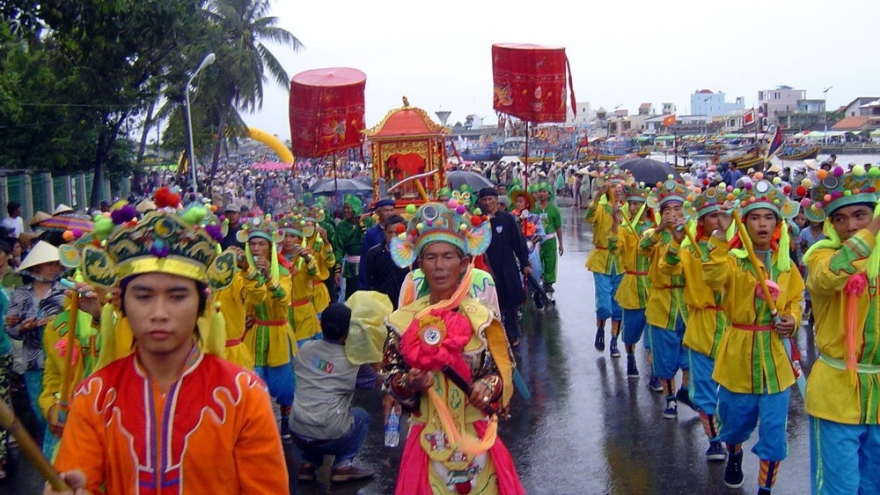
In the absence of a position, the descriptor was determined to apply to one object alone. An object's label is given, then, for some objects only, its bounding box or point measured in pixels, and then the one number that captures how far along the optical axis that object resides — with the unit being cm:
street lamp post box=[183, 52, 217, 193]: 2473
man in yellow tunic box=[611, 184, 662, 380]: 916
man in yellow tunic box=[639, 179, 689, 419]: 804
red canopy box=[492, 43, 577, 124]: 1472
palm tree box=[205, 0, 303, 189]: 3733
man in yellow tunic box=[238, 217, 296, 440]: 744
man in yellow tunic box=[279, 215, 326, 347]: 853
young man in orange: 284
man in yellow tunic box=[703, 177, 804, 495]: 576
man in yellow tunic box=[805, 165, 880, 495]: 471
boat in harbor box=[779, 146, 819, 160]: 3362
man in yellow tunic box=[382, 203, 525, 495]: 429
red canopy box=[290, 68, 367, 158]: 1628
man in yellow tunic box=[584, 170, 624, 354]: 1056
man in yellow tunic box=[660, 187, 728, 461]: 686
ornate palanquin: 1578
